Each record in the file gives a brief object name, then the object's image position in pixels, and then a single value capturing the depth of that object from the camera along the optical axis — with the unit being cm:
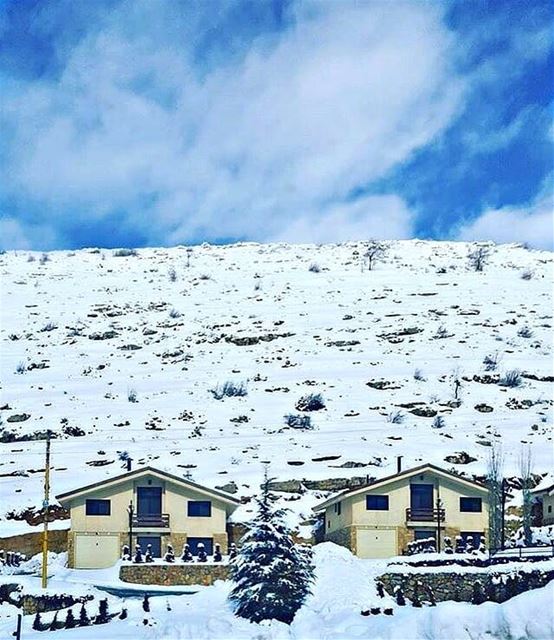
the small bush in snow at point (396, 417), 6228
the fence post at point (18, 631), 2924
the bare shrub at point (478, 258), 12225
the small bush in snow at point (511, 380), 7056
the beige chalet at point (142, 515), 4503
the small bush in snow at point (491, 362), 7461
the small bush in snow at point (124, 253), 14538
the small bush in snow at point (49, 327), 9269
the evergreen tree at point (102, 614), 3303
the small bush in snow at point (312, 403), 6569
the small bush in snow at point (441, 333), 8594
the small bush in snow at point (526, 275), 11419
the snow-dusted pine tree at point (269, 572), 3341
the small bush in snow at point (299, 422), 6150
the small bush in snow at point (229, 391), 6931
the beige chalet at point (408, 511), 4572
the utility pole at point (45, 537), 3788
